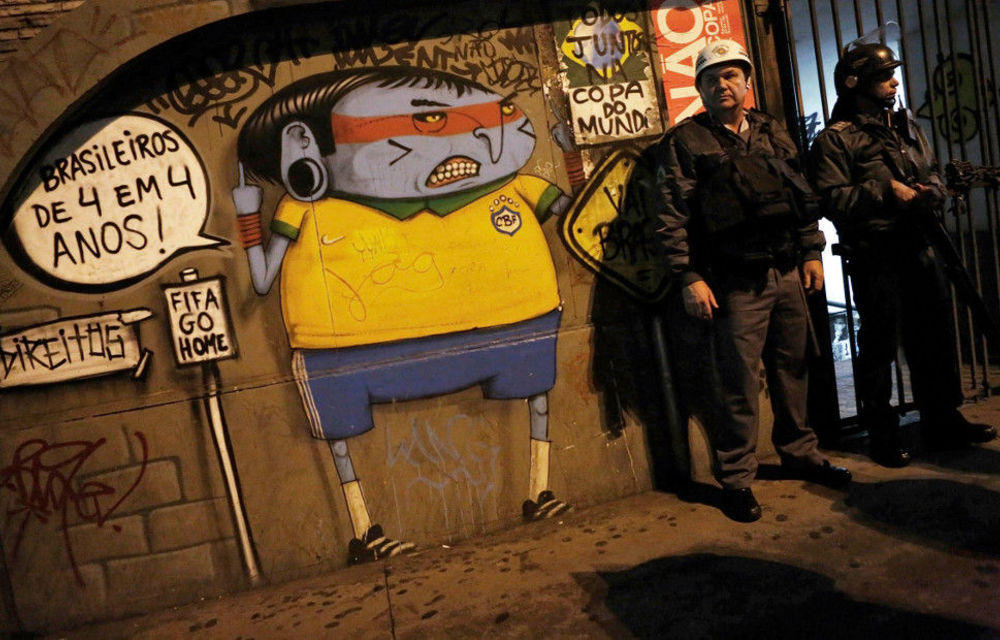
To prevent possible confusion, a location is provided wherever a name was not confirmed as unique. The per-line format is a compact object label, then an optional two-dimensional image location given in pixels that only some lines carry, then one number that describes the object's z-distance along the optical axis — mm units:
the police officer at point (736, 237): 3195
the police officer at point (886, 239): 3475
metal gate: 3906
